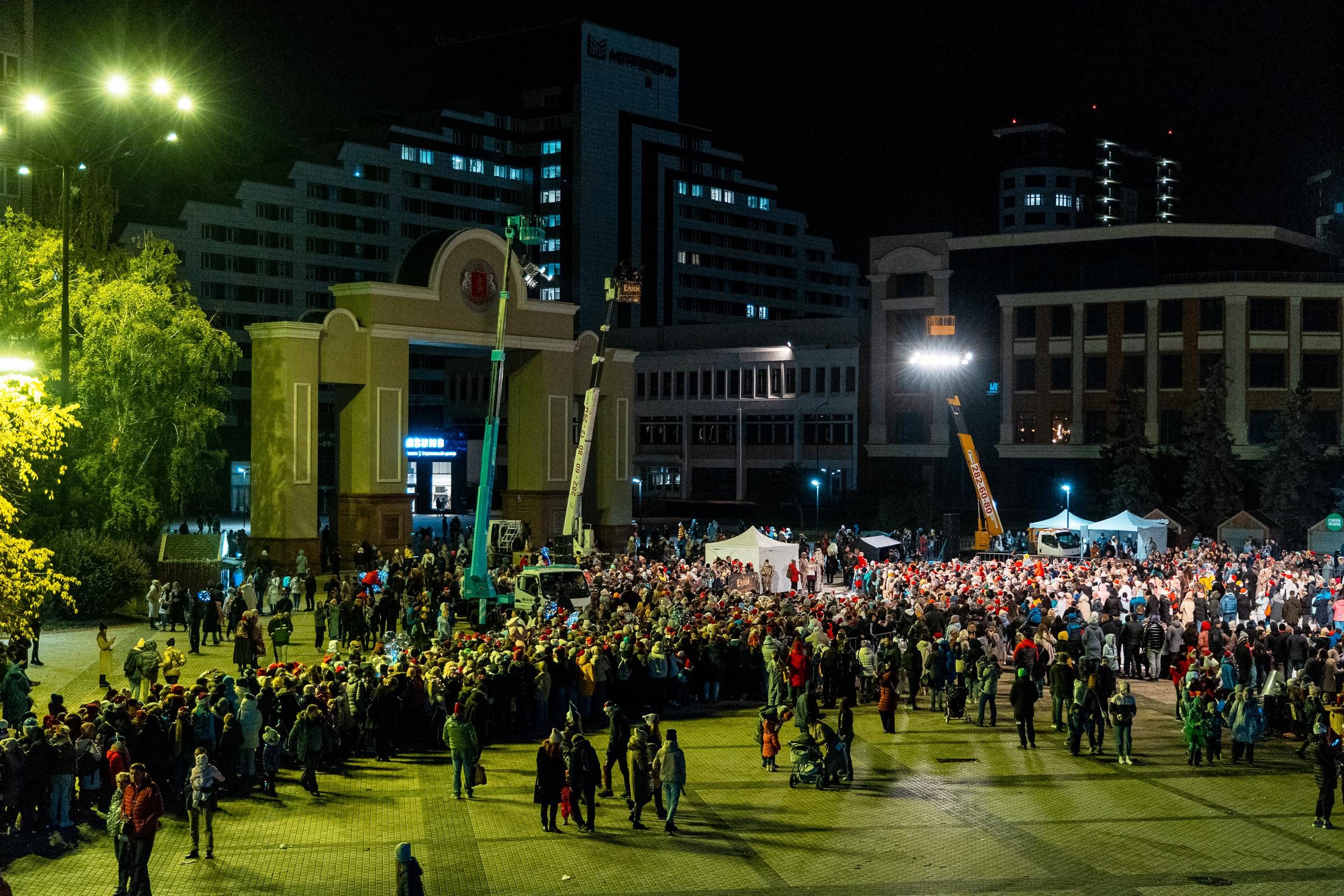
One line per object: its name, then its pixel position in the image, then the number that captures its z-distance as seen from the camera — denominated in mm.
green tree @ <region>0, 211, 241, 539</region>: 38312
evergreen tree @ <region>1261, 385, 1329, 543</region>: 62500
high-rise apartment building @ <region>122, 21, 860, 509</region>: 105625
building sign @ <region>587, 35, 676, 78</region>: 126125
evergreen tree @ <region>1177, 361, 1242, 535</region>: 63906
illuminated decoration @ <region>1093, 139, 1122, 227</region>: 172750
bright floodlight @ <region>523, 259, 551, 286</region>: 48250
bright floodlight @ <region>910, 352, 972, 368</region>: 73750
